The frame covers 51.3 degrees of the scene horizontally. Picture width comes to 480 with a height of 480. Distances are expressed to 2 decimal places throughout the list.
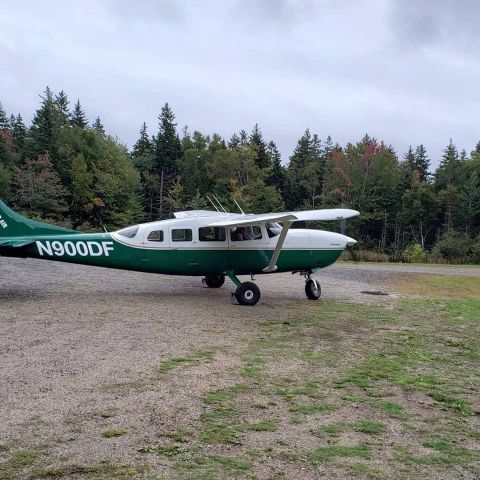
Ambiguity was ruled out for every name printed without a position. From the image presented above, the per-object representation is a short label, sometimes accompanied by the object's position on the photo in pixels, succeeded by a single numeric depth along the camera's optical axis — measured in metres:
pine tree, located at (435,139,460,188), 77.56
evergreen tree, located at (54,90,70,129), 69.94
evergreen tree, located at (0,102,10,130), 83.98
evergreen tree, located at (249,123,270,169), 78.57
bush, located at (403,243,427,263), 36.56
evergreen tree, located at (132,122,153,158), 92.31
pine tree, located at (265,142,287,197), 80.62
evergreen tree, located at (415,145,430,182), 88.64
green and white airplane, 12.81
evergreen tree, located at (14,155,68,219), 50.25
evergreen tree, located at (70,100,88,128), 87.06
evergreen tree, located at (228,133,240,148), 86.28
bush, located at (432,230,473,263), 49.48
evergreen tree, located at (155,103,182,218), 79.88
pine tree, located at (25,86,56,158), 61.69
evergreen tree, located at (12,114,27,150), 73.12
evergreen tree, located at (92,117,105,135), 105.84
